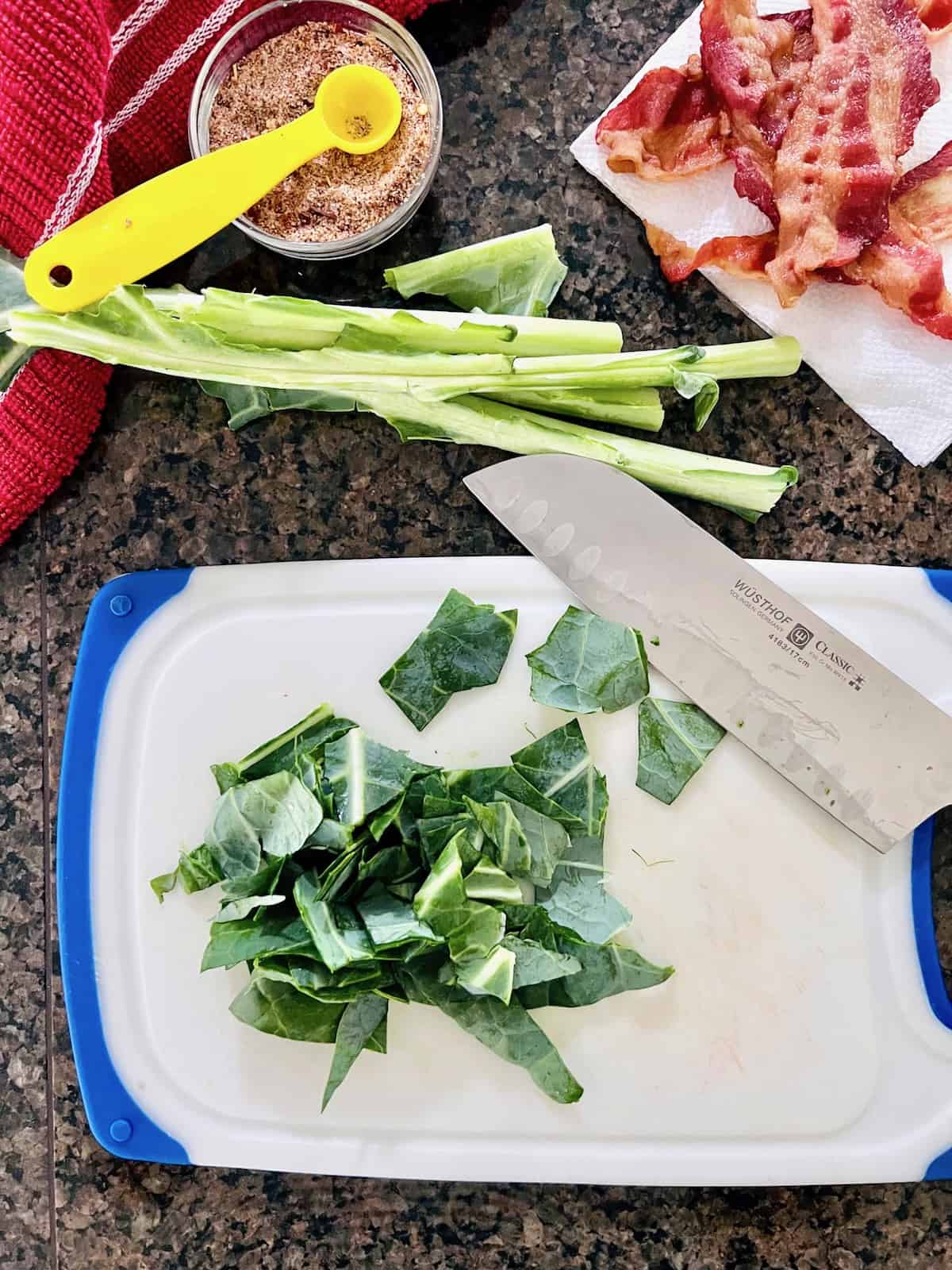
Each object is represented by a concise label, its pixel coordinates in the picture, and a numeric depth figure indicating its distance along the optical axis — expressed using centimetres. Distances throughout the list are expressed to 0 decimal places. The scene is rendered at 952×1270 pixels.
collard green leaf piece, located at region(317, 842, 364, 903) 36
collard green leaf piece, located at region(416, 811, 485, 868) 36
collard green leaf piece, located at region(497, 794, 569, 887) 37
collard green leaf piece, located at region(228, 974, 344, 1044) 37
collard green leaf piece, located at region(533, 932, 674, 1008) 37
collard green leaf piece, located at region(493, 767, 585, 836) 37
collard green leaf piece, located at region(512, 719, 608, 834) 38
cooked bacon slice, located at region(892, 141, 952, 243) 38
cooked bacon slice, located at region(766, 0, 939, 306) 37
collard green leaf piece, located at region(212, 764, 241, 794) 38
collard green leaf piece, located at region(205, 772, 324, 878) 36
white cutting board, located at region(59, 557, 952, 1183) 38
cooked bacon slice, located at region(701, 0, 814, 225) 38
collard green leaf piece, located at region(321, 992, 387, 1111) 36
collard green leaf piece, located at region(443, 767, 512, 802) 37
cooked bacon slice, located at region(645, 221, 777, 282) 39
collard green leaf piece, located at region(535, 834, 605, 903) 37
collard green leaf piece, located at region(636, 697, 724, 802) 38
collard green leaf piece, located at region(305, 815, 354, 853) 36
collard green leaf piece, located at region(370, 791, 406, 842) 36
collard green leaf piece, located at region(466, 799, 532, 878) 36
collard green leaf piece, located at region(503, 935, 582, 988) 36
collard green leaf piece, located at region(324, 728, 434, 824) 36
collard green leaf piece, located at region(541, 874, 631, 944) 36
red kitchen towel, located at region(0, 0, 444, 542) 35
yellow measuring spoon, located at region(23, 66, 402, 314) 36
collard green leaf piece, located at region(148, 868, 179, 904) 38
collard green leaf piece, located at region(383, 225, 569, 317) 39
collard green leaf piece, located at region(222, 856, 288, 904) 36
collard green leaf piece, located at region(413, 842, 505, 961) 35
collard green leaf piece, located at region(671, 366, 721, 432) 37
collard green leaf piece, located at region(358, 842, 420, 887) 36
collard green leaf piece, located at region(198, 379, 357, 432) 39
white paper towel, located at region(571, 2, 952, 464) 39
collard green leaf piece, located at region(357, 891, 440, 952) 35
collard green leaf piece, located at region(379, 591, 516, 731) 38
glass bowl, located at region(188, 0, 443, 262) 37
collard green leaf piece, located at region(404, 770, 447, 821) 37
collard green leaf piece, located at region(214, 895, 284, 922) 35
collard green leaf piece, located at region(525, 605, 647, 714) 38
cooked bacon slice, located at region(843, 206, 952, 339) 37
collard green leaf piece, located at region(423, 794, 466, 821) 36
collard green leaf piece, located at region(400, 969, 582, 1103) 36
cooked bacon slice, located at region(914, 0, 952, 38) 38
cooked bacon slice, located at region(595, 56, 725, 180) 39
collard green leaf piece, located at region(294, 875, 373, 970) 34
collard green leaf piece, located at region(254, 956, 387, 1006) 35
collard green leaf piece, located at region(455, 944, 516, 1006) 35
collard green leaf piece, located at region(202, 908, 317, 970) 35
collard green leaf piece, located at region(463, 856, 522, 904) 36
